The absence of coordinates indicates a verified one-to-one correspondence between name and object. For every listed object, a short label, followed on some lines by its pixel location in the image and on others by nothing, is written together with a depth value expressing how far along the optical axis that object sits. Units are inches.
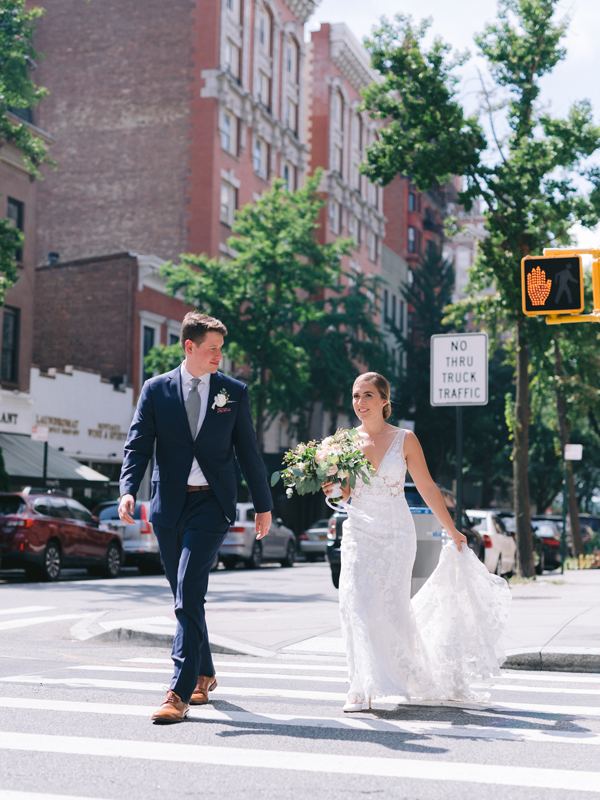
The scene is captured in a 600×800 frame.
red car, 712.4
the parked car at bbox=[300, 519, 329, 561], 1301.7
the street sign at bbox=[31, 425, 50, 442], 884.0
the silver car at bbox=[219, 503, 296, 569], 963.3
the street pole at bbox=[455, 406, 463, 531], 486.3
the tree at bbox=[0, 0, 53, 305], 800.3
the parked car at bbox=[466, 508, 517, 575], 785.6
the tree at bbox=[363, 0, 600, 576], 737.0
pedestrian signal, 446.3
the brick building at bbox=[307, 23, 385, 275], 2158.0
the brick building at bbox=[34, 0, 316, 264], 1577.3
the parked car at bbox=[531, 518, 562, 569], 1125.1
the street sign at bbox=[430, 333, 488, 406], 491.5
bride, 230.4
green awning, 1063.6
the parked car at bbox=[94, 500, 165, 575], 877.8
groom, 216.4
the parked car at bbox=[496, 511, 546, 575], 1015.0
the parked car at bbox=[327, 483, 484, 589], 623.5
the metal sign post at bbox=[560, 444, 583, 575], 994.3
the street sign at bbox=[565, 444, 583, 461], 994.2
